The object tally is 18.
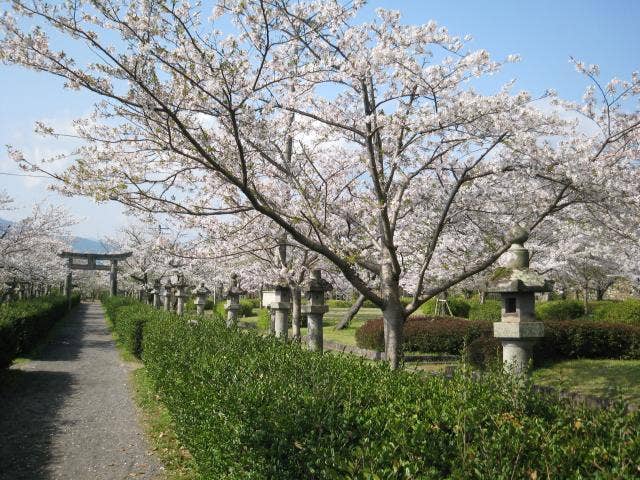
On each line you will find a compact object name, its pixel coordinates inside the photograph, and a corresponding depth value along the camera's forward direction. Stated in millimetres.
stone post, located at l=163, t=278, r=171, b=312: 22484
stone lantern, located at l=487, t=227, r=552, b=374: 5762
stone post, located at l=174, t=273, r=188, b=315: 18656
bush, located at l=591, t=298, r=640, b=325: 19031
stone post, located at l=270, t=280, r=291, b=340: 9719
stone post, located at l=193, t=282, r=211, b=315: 16656
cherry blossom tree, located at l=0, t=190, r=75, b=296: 20188
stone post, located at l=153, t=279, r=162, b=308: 25953
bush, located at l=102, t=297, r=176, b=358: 14195
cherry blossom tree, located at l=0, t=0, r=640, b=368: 5125
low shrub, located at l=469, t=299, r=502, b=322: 23047
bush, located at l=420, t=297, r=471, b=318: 27609
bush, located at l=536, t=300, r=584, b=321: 23188
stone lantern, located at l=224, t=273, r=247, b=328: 13273
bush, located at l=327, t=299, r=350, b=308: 47219
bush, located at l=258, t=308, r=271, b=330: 25106
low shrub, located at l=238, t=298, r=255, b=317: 34709
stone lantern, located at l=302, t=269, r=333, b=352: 8211
